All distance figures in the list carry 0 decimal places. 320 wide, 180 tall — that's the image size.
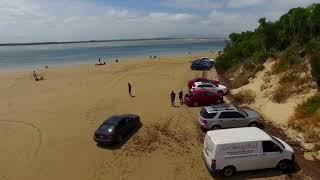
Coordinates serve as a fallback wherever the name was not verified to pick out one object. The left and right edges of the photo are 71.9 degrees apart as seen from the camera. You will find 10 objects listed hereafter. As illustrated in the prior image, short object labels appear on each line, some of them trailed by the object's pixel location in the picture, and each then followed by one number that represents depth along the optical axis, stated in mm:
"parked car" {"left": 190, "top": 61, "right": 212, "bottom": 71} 32241
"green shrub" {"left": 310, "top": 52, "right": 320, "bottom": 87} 15130
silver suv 13322
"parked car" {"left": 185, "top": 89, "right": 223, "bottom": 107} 17470
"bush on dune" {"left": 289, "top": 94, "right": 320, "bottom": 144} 12068
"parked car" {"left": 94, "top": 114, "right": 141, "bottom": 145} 12692
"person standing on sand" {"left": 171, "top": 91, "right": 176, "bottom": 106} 17774
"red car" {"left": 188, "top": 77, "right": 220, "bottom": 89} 21390
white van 9749
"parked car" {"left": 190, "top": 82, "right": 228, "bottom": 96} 19346
